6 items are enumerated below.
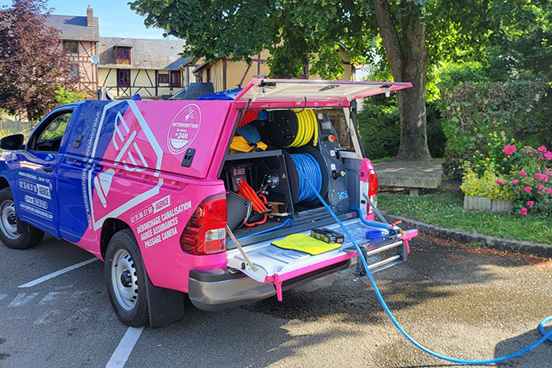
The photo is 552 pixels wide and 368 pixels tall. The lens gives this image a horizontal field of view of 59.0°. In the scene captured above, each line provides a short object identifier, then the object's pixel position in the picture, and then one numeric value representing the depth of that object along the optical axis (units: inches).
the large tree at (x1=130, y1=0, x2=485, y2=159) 379.2
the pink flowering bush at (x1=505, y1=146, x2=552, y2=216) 273.3
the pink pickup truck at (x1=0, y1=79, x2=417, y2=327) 140.3
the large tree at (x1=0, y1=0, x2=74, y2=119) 856.9
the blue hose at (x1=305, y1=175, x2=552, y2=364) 140.3
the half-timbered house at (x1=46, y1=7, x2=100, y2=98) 1628.9
